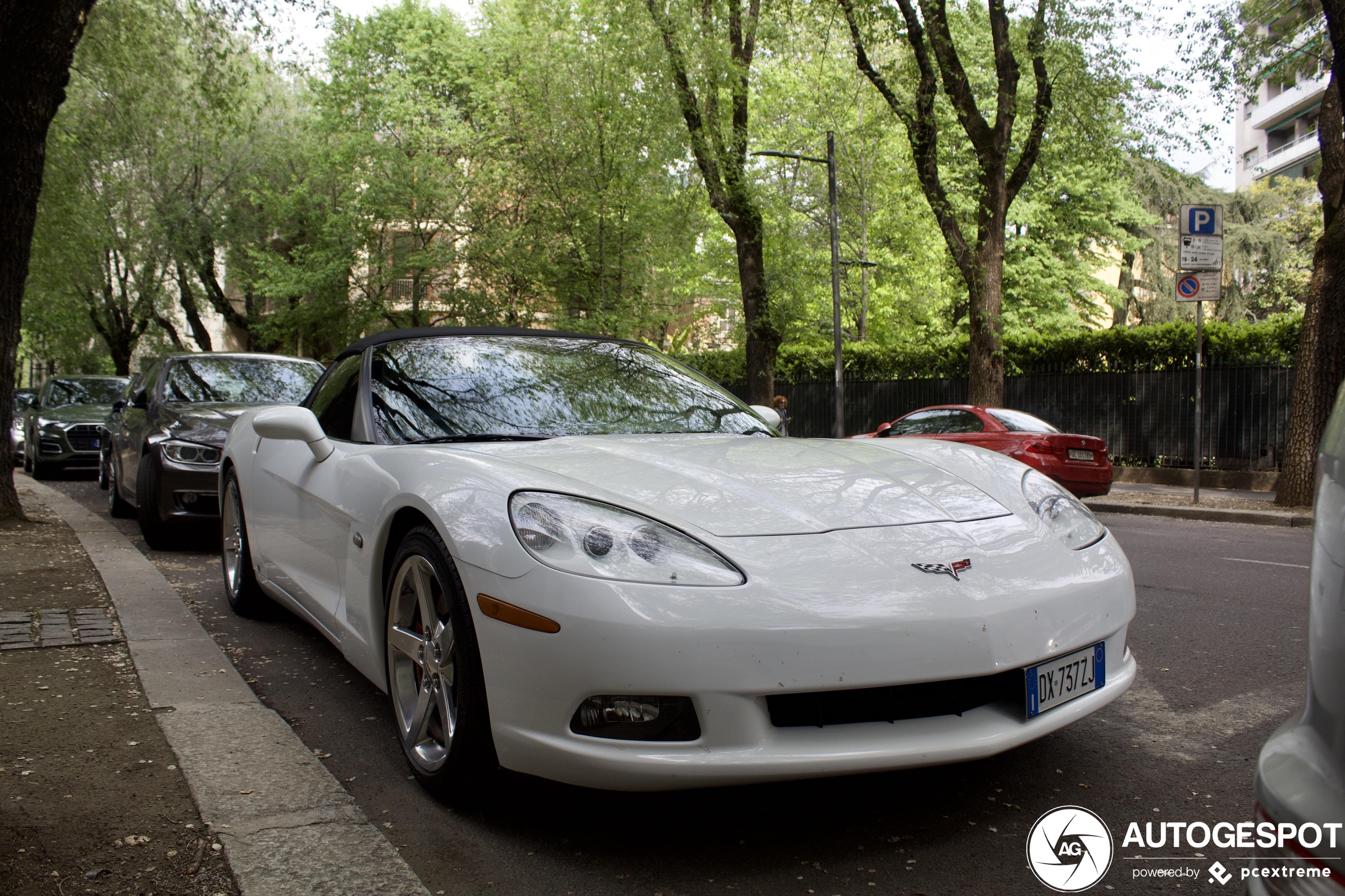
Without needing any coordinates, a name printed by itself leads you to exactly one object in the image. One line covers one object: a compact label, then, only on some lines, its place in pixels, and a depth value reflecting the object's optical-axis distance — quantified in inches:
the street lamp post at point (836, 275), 801.6
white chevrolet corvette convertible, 88.6
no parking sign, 480.1
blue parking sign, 484.7
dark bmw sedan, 291.4
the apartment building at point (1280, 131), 2304.4
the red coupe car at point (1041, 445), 503.8
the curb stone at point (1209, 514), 446.0
